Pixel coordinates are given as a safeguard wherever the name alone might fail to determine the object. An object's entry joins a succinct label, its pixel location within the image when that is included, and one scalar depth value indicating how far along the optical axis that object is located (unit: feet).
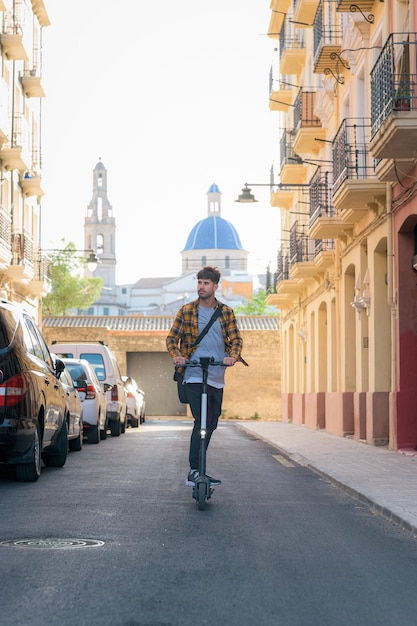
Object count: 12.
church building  491.72
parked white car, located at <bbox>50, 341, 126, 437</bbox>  78.93
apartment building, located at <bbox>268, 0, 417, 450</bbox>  56.44
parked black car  35.32
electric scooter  30.12
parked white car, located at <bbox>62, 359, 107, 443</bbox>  65.67
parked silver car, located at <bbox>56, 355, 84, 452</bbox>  50.94
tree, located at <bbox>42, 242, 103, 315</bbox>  308.19
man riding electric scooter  31.91
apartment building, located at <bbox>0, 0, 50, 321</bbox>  104.27
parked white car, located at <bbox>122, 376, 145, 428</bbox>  103.78
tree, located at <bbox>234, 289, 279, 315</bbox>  399.24
